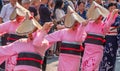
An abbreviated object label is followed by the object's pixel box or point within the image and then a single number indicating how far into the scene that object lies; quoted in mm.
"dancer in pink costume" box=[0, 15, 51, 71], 6845
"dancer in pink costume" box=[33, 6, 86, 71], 7717
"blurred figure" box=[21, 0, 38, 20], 9411
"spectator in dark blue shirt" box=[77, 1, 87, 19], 10603
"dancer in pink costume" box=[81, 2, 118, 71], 8498
